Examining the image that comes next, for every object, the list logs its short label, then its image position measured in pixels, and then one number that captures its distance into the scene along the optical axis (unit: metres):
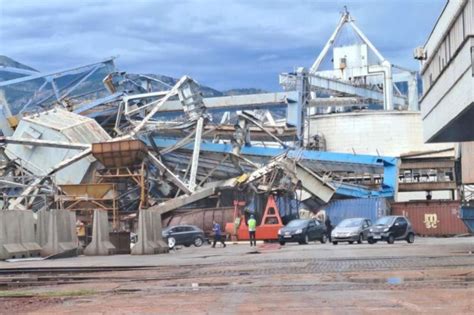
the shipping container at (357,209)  57.69
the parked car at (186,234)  44.97
